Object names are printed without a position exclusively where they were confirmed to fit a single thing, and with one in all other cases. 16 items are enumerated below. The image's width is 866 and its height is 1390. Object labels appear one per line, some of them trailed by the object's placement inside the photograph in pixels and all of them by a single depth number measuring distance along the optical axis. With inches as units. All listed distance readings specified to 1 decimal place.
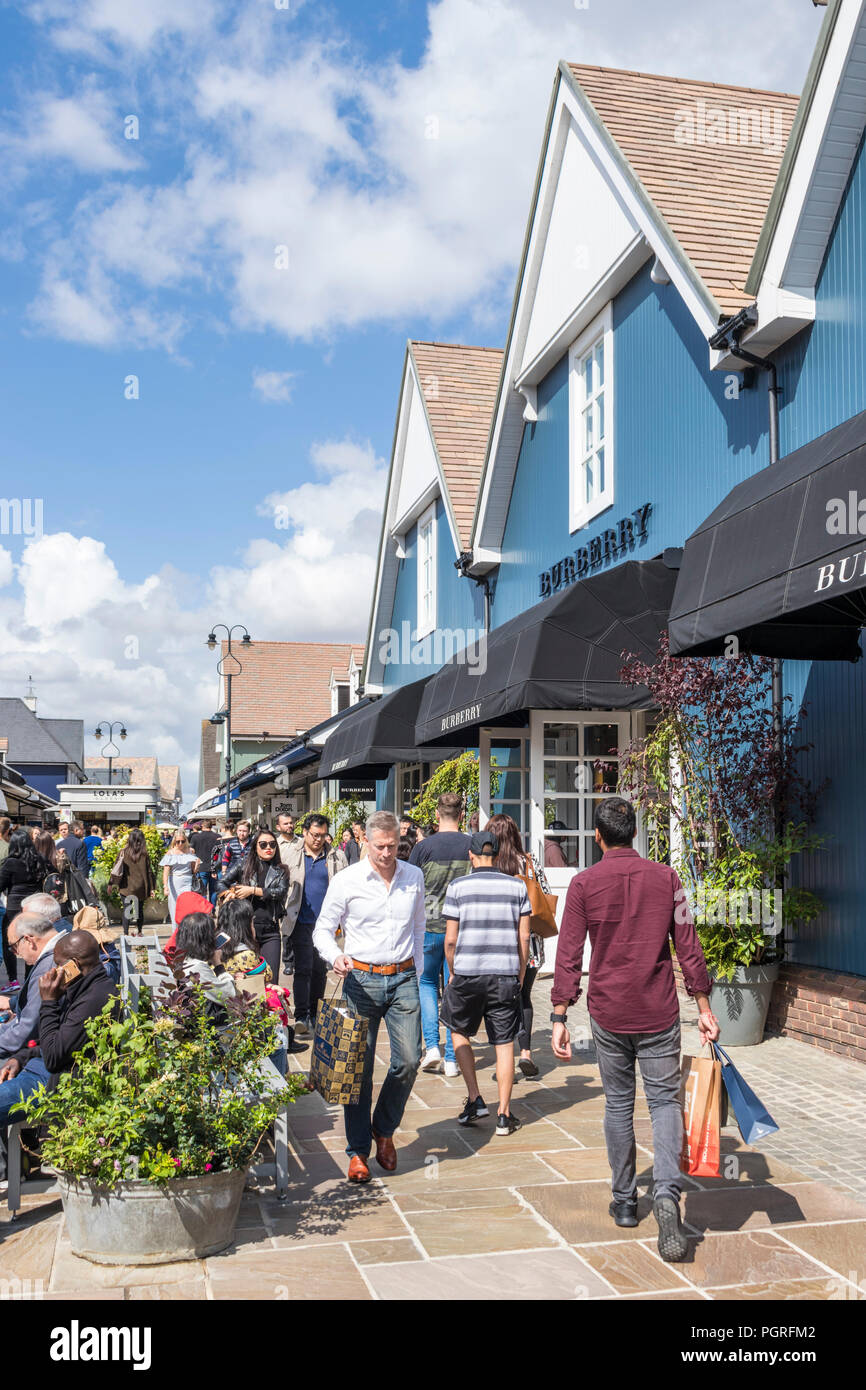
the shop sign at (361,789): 962.7
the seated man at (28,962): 234.4
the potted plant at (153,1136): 185.2
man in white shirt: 237.6
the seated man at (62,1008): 218.4
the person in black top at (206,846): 727.1
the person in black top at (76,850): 689.0
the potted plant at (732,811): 336.2
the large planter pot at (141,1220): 185.0
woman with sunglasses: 360.5
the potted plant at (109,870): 820.9
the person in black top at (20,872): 478.0
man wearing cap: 273.4
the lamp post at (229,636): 1272.1
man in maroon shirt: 199.5
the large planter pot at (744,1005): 336.2
